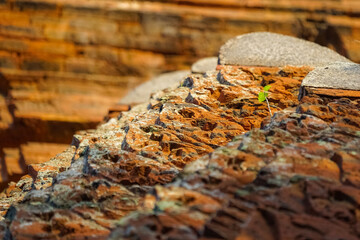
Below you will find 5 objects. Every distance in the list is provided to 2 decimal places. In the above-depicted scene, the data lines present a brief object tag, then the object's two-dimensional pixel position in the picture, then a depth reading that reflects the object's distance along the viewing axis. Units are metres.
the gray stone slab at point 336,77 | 7.36
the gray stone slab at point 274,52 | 9.53
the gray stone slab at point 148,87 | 15.01
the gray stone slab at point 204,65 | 12.87
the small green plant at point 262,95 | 7.54
